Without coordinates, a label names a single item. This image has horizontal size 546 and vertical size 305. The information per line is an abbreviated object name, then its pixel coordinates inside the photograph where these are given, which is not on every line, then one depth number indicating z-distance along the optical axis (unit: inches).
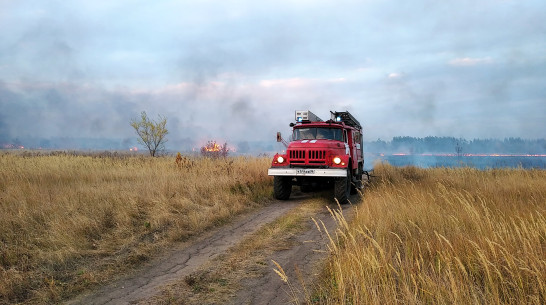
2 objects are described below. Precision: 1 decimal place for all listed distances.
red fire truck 406.6
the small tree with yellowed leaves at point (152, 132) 1083.8
